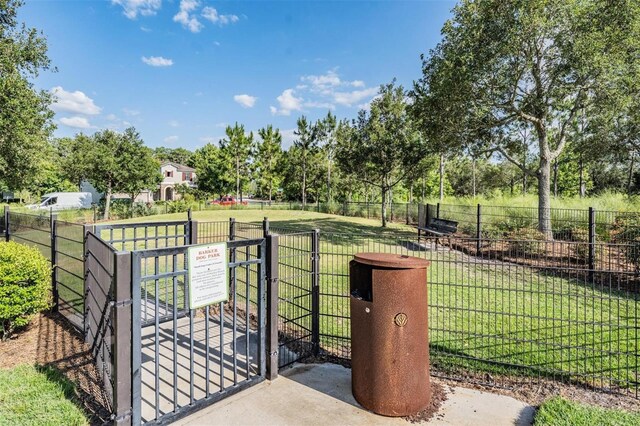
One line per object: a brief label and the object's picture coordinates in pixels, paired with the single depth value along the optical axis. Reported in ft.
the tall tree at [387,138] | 56.08
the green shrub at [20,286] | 14.40
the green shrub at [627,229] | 30.02
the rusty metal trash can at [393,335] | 9.43
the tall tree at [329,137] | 104.17
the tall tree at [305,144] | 107.45
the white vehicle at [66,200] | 106.57
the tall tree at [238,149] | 124.88
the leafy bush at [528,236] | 33.63
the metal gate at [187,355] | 8.49
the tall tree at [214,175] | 125.49
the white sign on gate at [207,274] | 9.59
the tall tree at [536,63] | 32.91
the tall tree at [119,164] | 82.64
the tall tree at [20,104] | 38.45
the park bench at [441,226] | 35.55
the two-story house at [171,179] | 163.26
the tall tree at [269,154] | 123.85
